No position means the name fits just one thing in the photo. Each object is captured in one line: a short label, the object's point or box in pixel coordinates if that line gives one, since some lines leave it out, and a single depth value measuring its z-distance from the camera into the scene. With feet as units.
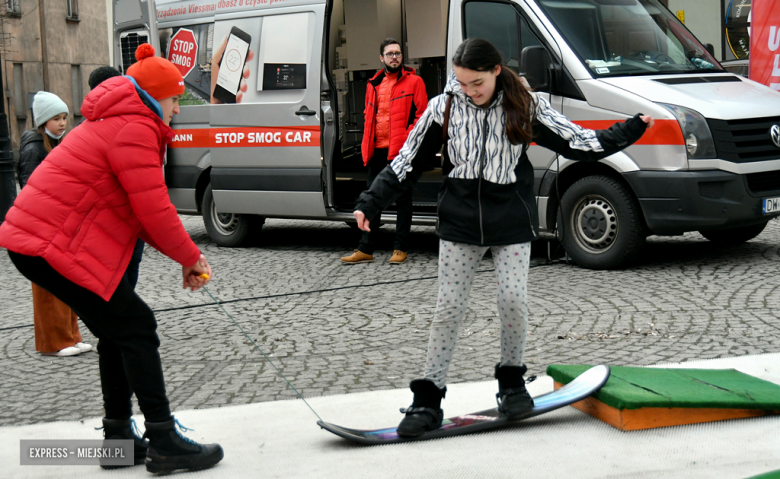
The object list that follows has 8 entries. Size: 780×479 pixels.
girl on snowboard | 12.60
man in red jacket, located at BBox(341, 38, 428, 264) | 28.37
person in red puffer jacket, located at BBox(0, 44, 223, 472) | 11.11
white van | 24.03
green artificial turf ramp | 12.69
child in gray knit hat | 18.88
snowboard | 12.66
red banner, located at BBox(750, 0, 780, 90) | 31.35
